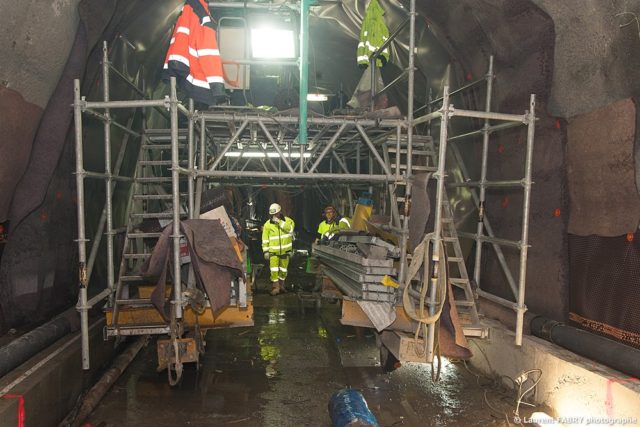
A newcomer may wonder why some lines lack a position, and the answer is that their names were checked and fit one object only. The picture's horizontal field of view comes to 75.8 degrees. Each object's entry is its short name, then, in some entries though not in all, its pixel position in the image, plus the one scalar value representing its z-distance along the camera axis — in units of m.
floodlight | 6.03
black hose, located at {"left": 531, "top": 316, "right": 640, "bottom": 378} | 4.20
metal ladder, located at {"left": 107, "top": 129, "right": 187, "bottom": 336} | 5.32
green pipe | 5.09
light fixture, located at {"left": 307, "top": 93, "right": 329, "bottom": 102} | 8.90
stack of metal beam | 5.43
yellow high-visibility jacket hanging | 7.25
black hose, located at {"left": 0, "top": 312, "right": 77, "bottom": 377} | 4.11
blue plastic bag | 4.15
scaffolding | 4.69
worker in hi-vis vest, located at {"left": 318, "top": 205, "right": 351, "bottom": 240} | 10.21
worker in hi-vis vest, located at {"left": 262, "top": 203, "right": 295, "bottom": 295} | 10.10
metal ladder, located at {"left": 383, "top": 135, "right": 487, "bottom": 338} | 5.58
